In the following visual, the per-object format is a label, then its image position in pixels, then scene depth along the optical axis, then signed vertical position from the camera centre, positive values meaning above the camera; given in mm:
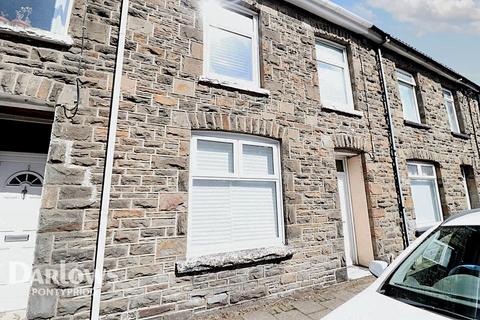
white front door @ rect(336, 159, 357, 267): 5953 -235
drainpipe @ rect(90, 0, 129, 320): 3113 +517
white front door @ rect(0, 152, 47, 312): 3445 -169
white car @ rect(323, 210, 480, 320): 1587 -580
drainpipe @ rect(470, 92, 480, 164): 9722 +3534
